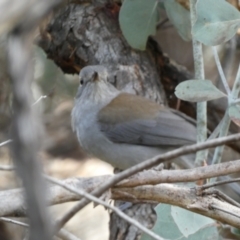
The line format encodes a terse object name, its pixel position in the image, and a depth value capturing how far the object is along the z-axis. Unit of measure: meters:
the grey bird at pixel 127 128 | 5.83
